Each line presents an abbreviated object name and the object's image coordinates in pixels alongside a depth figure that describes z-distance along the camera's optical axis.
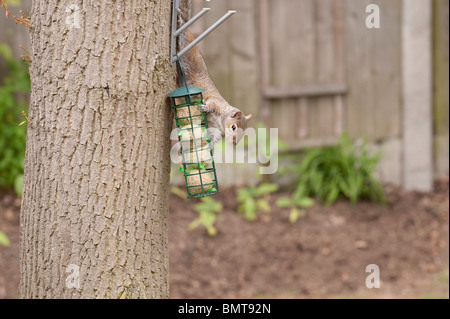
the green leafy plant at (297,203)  5.39
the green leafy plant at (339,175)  5.49
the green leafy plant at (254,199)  5.27
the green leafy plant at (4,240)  4.34
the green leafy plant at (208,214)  4.97
